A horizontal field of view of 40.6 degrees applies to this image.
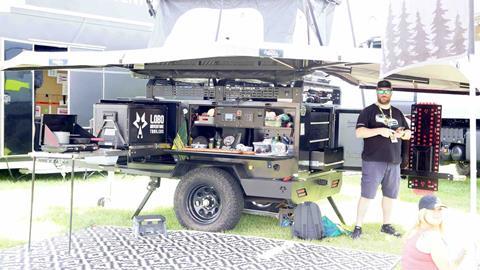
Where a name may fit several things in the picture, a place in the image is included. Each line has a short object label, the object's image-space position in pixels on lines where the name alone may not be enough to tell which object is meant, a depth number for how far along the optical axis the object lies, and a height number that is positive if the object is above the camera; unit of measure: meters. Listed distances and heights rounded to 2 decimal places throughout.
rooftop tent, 7.50 +1.15
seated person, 3.76 -0.72
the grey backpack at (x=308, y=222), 6.50 -1.03
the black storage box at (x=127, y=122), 6.79 -0.09
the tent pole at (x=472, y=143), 3.90 -0.12
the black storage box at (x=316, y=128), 6.66 -0.09
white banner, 3.85 +0.56
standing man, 6.55 -0.26
